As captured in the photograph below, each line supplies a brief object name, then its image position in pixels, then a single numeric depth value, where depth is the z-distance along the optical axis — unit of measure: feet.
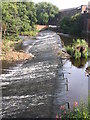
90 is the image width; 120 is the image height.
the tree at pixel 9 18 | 80.43
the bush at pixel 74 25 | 118.42
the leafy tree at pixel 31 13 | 120.02
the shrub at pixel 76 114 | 17.08
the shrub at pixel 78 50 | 54.85
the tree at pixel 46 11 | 192.44
